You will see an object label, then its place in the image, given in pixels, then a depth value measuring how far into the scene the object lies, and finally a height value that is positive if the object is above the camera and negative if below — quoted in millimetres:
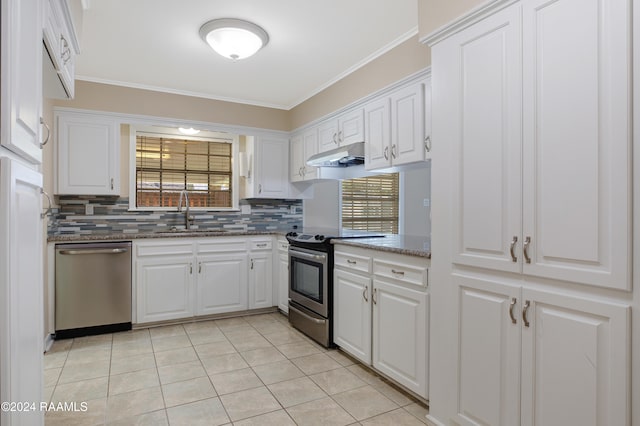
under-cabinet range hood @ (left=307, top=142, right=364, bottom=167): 3262 +505
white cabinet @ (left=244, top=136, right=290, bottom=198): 4562 +529
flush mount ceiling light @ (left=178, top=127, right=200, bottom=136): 4438 +948
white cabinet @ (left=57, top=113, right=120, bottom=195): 3631 +553
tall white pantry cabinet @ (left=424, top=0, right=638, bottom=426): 1299 -7
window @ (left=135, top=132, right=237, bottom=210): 4297 +478
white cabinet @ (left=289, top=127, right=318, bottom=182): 4219 +681
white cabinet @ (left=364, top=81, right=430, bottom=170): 2707 +650
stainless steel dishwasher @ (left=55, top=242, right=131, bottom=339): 3393 -718
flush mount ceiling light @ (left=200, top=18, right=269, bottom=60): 2682 +1280
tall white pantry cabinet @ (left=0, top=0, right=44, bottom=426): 924 +5
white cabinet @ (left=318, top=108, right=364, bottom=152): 3414 +794
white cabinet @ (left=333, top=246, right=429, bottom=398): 2234 -677
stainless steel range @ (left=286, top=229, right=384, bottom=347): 3135 -642
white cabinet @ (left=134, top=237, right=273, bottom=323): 3742 -687
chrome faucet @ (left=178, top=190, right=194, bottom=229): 4340 -21
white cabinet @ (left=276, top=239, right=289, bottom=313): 4048 -698
